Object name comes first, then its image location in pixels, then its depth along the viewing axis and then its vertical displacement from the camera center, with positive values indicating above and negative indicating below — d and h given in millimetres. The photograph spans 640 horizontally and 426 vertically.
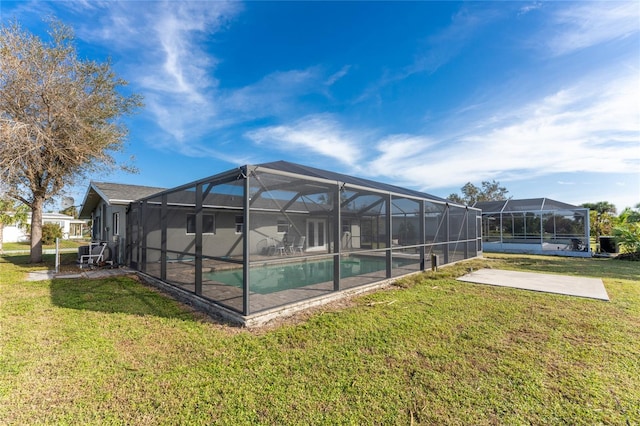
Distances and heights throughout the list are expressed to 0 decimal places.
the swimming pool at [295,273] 6734 -1544
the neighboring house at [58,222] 22406 -513
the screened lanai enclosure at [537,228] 14656 -356
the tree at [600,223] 19602 -97
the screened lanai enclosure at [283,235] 5184 -445
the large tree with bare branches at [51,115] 8523 +3801
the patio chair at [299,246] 13077 -1169
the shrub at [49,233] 19469 -717
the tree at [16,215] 14523 +513
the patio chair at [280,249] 12570 -1242
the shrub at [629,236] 11797 -661
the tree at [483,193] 34562 +3839
